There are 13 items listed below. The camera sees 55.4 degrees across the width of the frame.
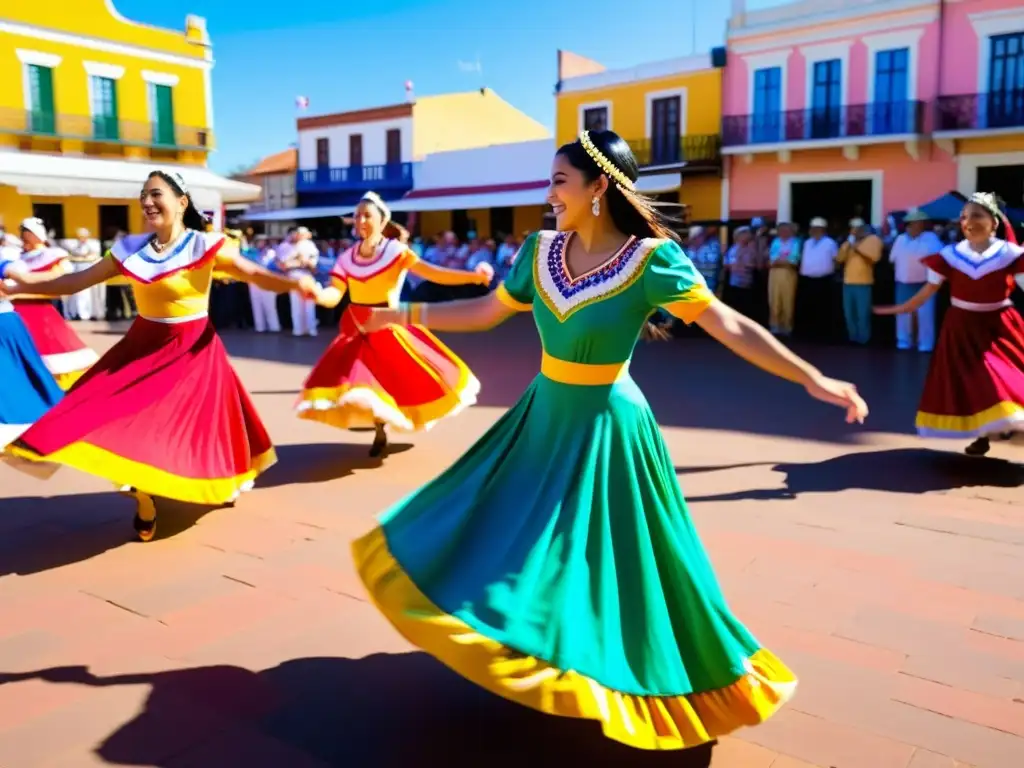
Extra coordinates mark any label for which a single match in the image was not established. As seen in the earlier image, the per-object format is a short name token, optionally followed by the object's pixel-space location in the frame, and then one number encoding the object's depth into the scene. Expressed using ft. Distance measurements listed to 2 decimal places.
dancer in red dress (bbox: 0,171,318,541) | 14.51
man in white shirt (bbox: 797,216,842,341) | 45.75
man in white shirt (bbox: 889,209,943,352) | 40.47
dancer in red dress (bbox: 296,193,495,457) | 20.16
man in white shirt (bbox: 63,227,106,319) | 61.21
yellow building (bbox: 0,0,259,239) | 84.64
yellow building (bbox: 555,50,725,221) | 84.64
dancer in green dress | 7.94
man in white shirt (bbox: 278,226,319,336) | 50.34
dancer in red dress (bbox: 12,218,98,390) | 25.77
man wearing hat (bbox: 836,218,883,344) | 42.68
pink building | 70.33
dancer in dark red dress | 19.94
